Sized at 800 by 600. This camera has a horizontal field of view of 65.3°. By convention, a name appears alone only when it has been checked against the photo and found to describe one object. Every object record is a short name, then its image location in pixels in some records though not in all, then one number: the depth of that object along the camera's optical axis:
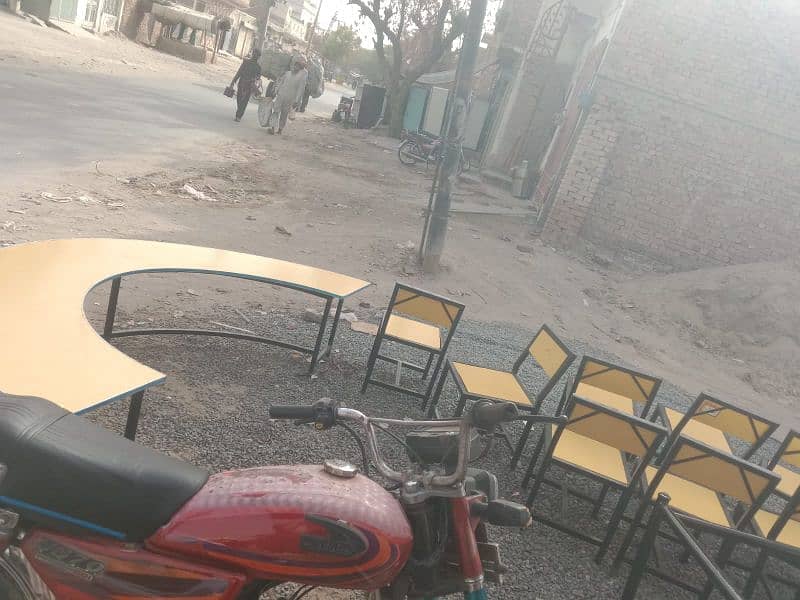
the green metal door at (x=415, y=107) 24.78
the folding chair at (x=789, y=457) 4.33
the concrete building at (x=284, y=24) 51.04
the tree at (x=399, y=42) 21.47
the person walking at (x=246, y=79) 15.84
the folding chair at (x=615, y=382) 4.56
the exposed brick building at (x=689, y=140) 10.48
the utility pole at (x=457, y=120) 7.52
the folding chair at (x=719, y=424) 4.41
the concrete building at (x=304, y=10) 84.38
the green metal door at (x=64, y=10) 24.09
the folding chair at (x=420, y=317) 4.85
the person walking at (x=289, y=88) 15.66
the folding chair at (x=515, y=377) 4.29
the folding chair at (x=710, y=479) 3.25
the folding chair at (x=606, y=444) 3.54
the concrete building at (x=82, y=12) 23.95
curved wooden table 2.51
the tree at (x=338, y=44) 62.34
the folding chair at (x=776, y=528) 3.42
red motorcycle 1.76
